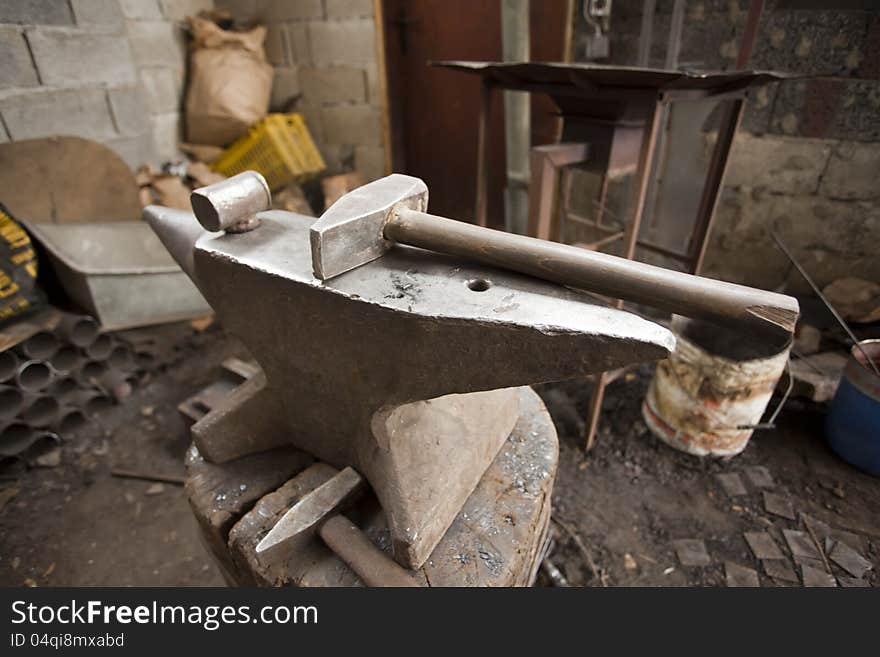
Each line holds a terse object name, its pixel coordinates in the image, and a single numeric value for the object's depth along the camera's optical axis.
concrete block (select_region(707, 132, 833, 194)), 2.94
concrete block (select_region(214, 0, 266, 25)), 4.09
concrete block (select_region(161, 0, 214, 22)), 3.65
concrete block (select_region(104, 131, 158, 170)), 3.42
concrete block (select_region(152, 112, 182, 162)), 3.76
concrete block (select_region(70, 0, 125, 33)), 3.04
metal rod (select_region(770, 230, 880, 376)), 2.25
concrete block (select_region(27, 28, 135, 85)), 2.90
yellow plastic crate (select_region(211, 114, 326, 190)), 3.92
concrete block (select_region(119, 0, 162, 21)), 3.36
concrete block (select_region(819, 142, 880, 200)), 2.81
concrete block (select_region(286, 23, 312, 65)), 4.04
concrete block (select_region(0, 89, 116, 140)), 2.82
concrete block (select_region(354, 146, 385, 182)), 4.33
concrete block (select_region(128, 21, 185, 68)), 3.47
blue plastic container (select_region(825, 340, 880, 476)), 2.31
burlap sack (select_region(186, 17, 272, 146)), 3.79
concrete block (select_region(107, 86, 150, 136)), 3.36
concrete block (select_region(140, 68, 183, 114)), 3.62
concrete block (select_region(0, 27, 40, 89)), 2.73
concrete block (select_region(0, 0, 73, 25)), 2.71
